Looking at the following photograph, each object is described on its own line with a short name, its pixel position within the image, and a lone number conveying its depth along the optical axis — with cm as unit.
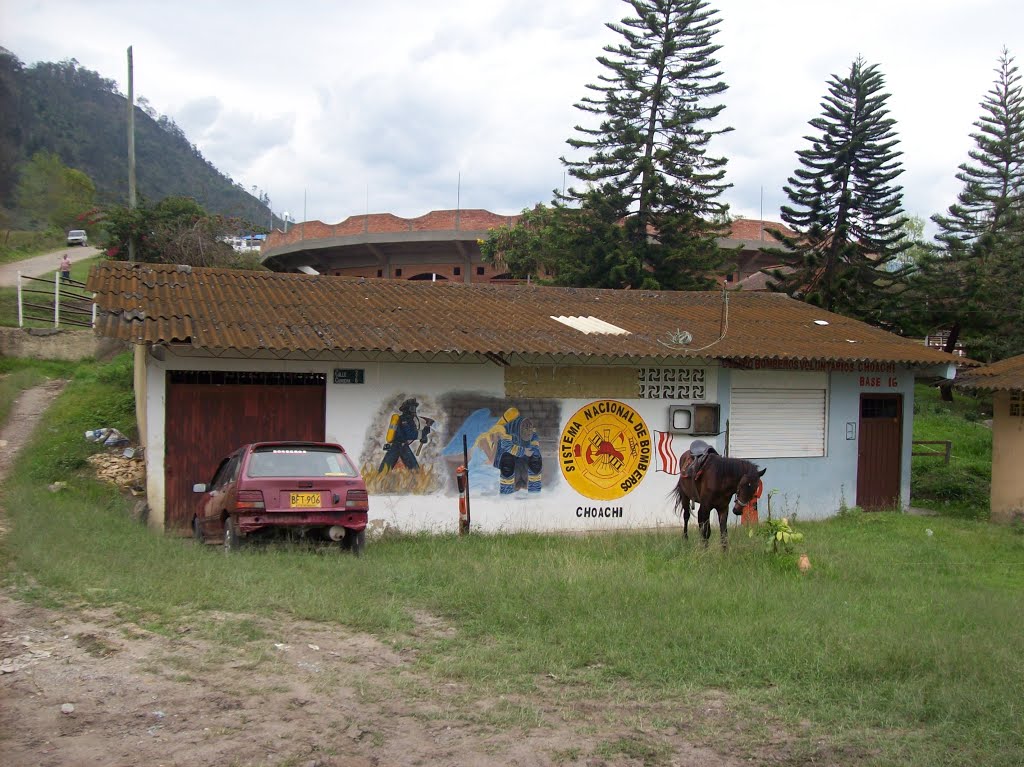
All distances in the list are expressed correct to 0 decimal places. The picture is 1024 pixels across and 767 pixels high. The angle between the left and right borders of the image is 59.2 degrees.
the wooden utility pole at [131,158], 2630
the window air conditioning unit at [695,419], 1486
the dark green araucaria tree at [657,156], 2867
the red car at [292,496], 934
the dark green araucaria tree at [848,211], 3056
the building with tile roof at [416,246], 3956
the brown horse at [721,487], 1046
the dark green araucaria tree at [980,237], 3100
